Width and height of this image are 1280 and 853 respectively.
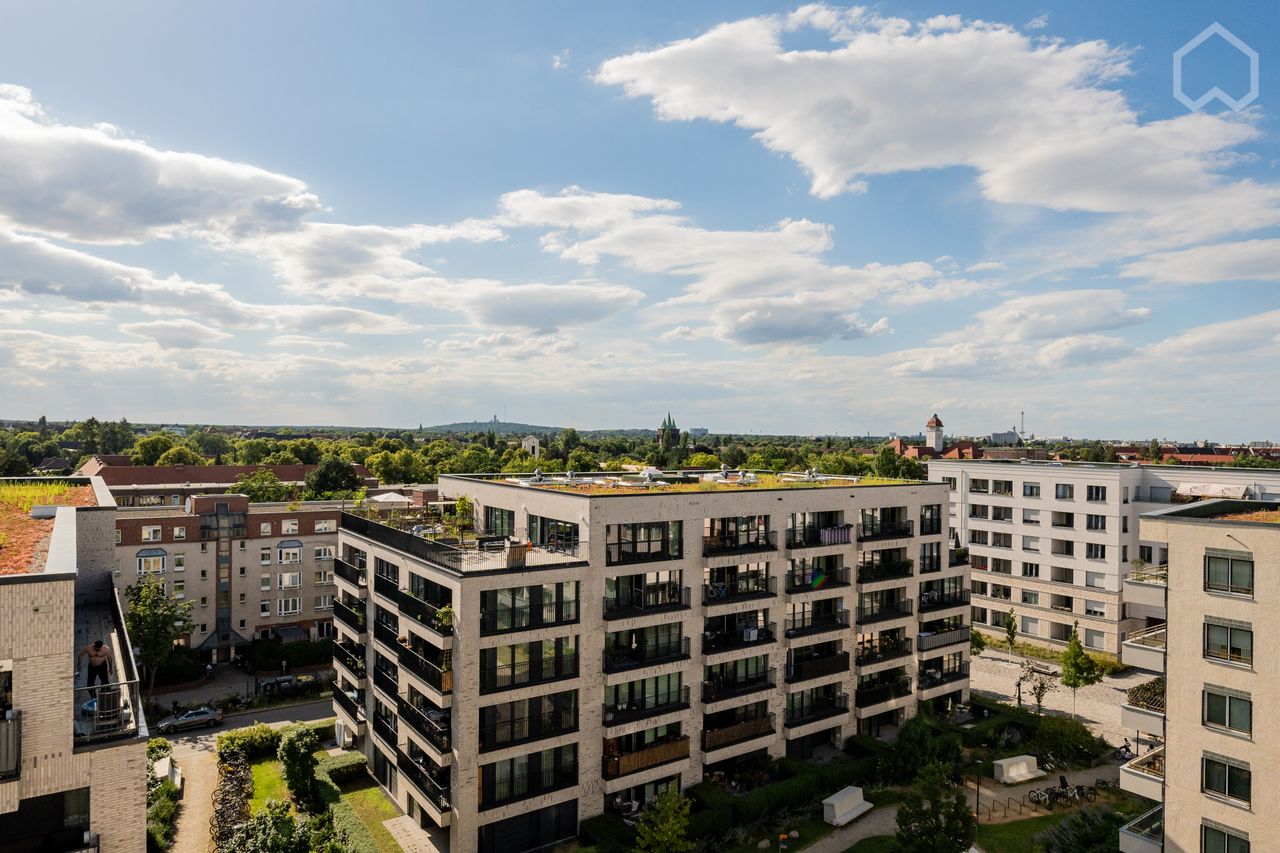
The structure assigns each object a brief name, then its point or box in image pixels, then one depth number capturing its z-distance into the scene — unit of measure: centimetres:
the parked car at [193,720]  5022
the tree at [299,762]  3697
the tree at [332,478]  10575
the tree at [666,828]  3098
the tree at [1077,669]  5119
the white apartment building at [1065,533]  6259
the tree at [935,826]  3078
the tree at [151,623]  5284
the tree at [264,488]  9362
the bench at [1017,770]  4150
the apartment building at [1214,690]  2383
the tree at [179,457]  13662
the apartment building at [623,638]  3262
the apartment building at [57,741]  1474
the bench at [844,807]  3728
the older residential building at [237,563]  6350
